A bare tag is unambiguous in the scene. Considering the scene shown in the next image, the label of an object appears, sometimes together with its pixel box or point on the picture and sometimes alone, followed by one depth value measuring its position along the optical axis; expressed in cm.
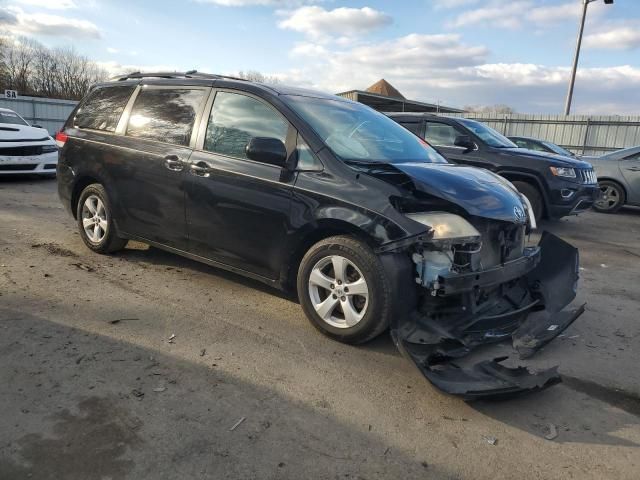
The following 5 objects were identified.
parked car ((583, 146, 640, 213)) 1073
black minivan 332
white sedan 995
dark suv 802
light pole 1956
